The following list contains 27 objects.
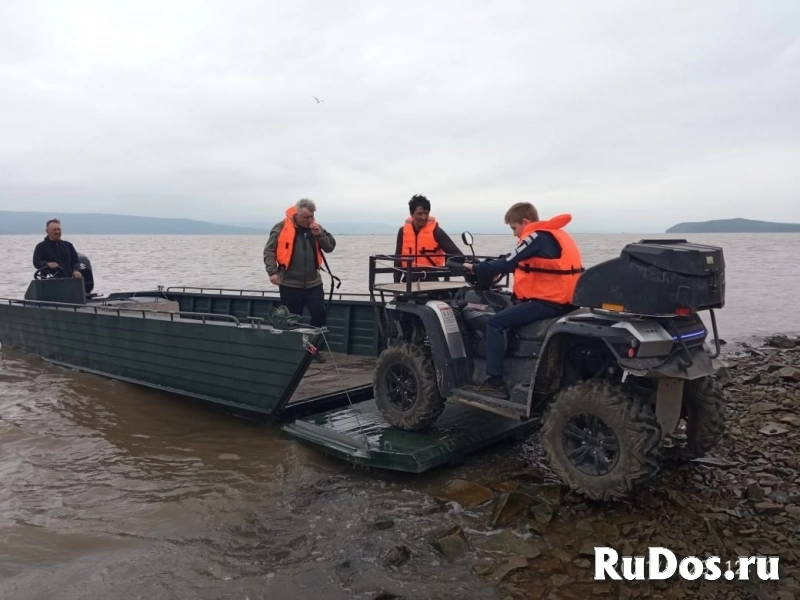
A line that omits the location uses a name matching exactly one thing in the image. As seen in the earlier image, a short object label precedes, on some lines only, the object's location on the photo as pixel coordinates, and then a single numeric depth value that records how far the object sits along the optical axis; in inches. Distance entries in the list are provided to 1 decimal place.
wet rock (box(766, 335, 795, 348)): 418.0
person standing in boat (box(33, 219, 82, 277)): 330.3
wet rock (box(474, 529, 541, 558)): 133.6
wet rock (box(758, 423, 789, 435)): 195.8
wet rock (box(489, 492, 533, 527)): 147.5
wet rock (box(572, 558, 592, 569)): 127.0
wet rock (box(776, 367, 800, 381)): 269.2
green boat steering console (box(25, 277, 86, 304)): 330.0
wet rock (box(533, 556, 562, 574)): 127.2
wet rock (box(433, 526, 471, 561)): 135.3
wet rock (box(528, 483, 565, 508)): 152.2
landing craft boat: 188.7
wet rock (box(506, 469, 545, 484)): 171.6
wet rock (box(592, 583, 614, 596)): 118.6
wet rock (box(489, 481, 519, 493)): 167.8
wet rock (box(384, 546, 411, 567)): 133.6
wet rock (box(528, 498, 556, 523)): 144.4
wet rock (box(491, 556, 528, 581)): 126.3
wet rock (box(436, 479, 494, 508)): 161.2
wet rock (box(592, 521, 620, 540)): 135.6
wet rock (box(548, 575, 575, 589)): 121.8
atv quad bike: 131.2
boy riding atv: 154.7
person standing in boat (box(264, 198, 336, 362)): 254.4
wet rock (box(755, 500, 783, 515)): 140.9
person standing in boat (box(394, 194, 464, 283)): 243.1
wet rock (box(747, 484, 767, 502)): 147.2
